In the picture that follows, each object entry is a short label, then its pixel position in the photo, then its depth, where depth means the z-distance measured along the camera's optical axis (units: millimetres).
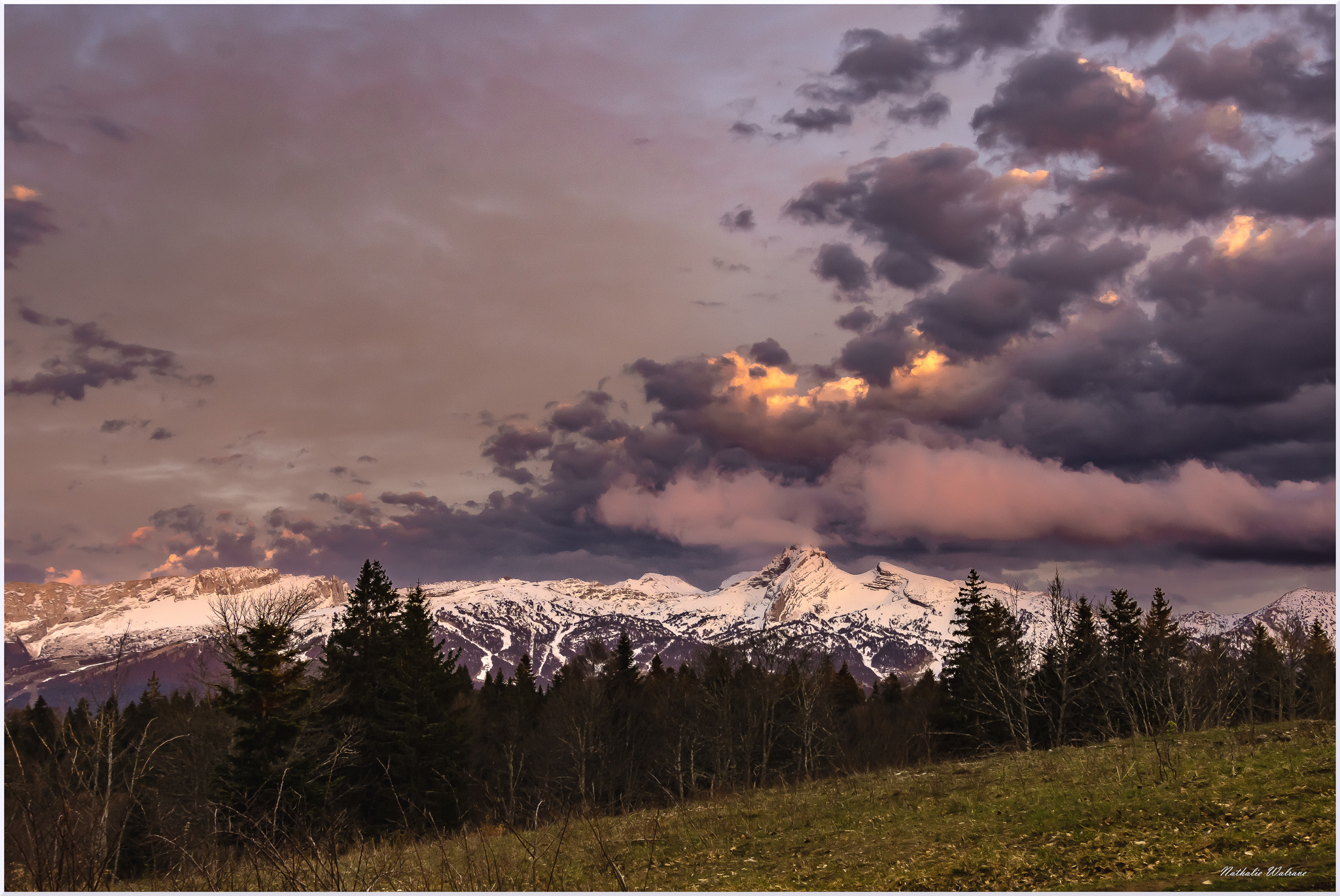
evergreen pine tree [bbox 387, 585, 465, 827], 45125
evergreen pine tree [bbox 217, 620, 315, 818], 32031
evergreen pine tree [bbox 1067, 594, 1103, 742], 51219
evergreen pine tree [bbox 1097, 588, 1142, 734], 48312
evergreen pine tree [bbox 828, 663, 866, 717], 91088
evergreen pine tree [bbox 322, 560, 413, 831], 43531
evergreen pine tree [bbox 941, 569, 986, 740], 61469
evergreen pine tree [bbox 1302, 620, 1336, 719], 70812
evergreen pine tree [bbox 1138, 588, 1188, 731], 37094
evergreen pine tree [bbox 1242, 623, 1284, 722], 70562
